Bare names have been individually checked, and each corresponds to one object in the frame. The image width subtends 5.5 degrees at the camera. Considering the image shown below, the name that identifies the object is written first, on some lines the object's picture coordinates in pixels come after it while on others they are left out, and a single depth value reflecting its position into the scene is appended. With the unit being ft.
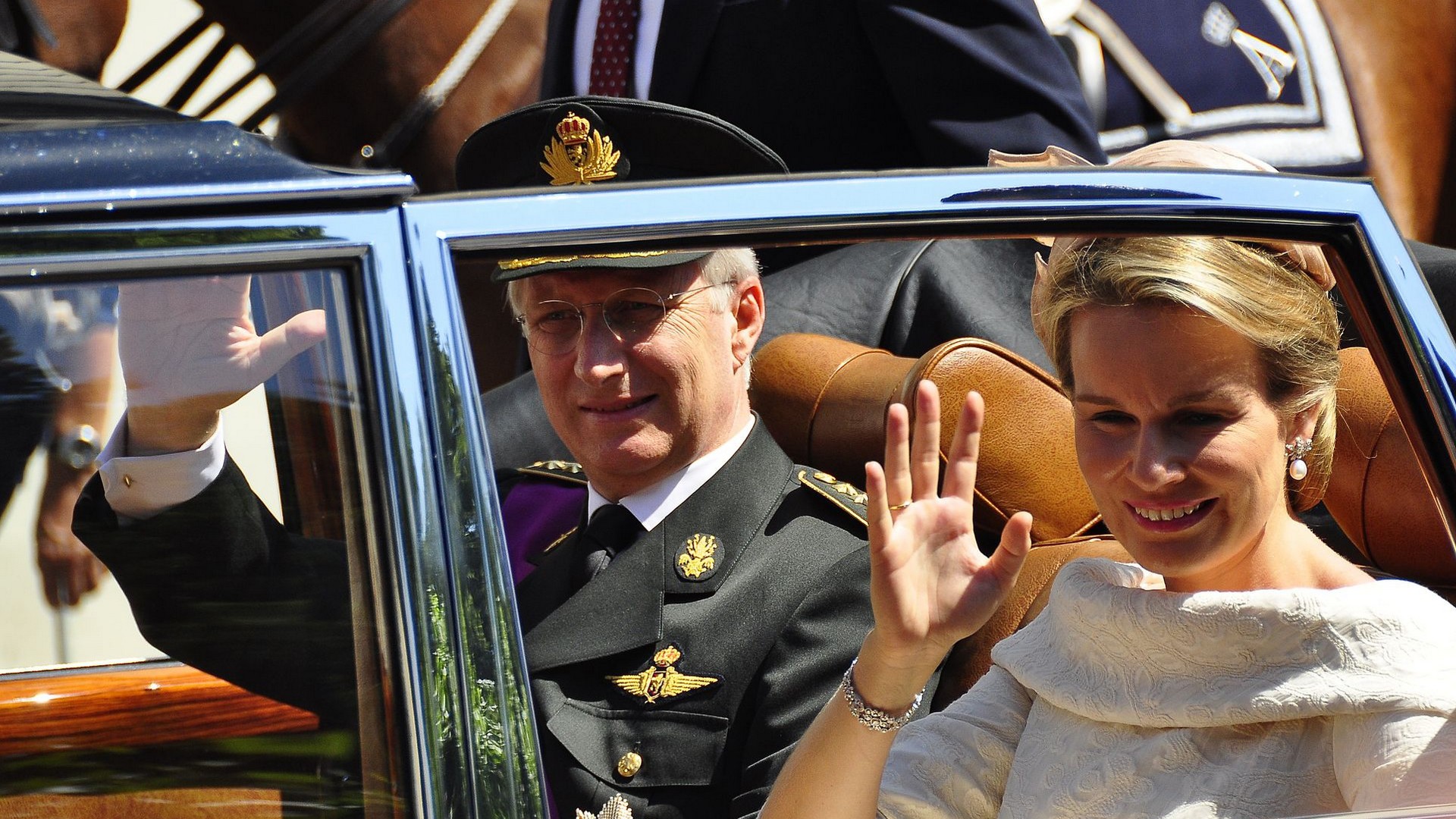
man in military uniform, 34.55
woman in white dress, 33.47
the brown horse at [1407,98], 40.80
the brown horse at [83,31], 41.85
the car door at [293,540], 32.99
